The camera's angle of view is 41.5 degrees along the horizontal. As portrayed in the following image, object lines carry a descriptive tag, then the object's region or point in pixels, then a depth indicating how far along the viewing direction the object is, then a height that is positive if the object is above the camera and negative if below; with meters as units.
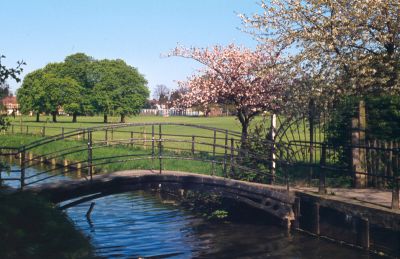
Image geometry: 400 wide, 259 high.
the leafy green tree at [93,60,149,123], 90.31 +4.24
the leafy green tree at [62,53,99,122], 91.25 +6.42
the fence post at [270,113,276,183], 16.30 -0.56
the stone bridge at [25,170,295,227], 13.84 -2.03
